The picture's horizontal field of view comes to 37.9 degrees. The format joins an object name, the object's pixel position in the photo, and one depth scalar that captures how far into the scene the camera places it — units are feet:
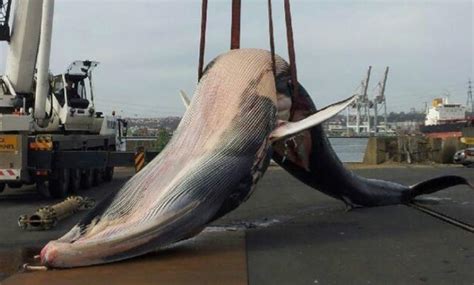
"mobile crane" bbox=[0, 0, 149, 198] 48.88
